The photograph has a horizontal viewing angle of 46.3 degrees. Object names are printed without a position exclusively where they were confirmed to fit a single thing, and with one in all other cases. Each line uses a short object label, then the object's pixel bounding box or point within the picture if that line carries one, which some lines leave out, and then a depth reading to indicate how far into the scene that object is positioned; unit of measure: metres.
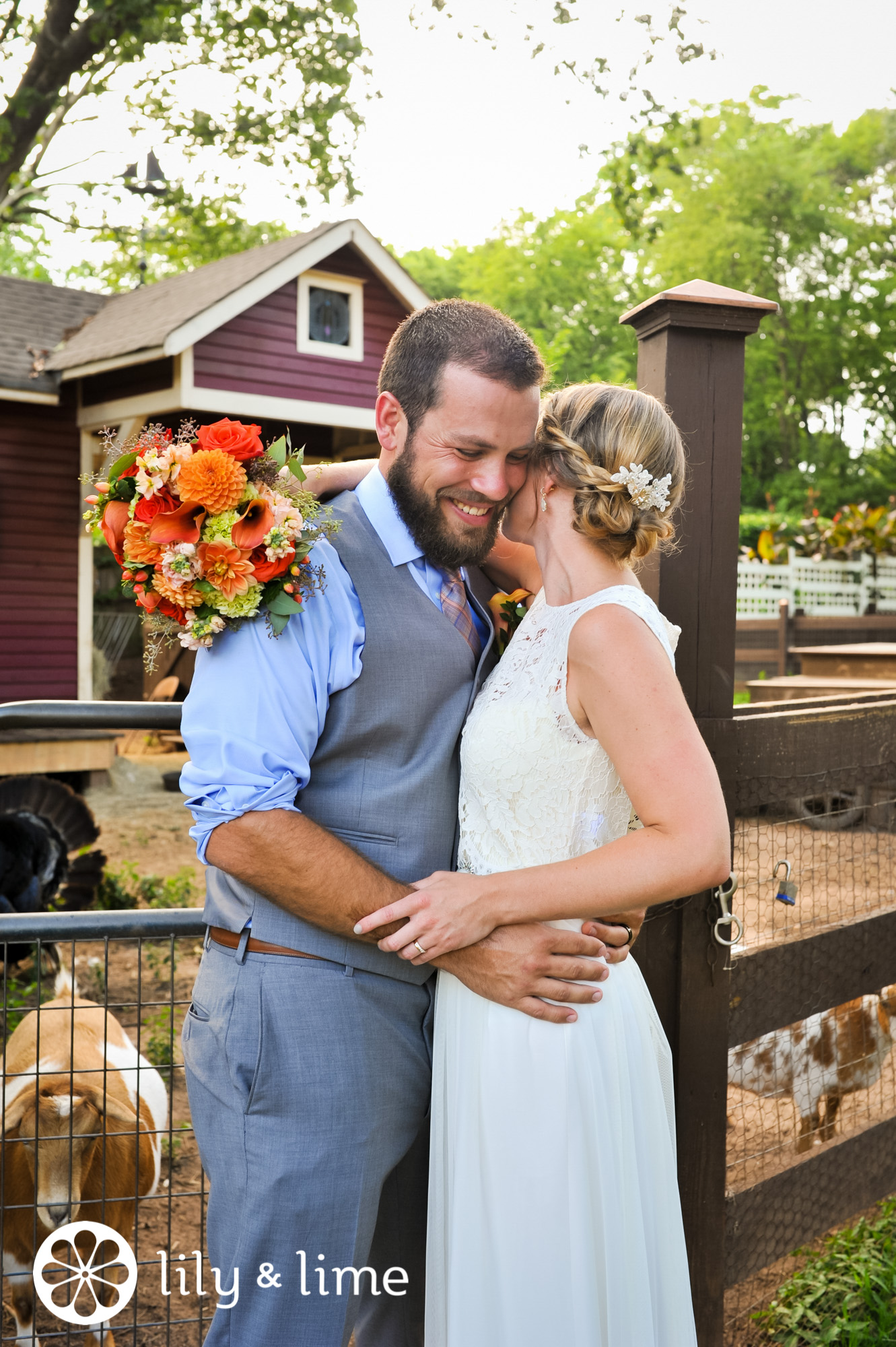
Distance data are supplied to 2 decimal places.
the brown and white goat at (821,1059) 2.85
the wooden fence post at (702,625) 2.23
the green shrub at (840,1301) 2.80
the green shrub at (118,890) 6.87
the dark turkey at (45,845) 5.77
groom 1.74
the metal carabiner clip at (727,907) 2.26
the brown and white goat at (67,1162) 2.65
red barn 10.30
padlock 2.38
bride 1.72
